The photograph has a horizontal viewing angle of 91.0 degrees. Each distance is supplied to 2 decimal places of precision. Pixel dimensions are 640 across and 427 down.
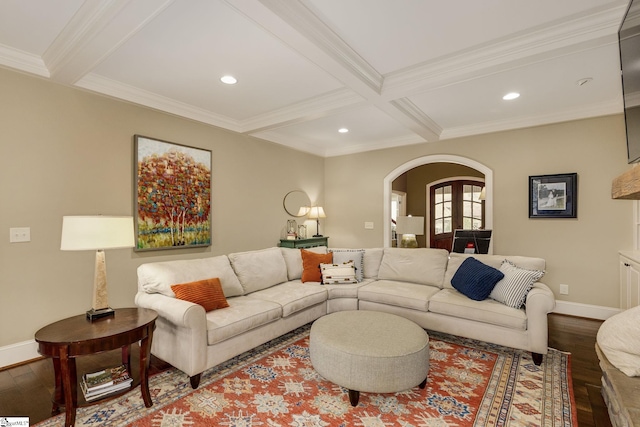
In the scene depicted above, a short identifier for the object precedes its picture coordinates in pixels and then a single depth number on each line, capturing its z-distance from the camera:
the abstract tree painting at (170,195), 3.54
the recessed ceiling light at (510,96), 3.47
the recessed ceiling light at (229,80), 3.08
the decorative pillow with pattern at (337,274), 3.83
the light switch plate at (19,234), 2.72
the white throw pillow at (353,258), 4.13
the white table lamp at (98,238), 2.06
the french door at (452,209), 7.39
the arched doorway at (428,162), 4.66
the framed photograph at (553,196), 4.05
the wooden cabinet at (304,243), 5.20
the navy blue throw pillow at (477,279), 3.07
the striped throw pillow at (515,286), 2.84
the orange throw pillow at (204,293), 2.61
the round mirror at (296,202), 5.52
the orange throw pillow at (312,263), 3.94
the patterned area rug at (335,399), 1.96
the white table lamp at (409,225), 4.86
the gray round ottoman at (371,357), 2.04
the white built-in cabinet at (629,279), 3.08
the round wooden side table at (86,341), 1.79
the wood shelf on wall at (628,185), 1.52
